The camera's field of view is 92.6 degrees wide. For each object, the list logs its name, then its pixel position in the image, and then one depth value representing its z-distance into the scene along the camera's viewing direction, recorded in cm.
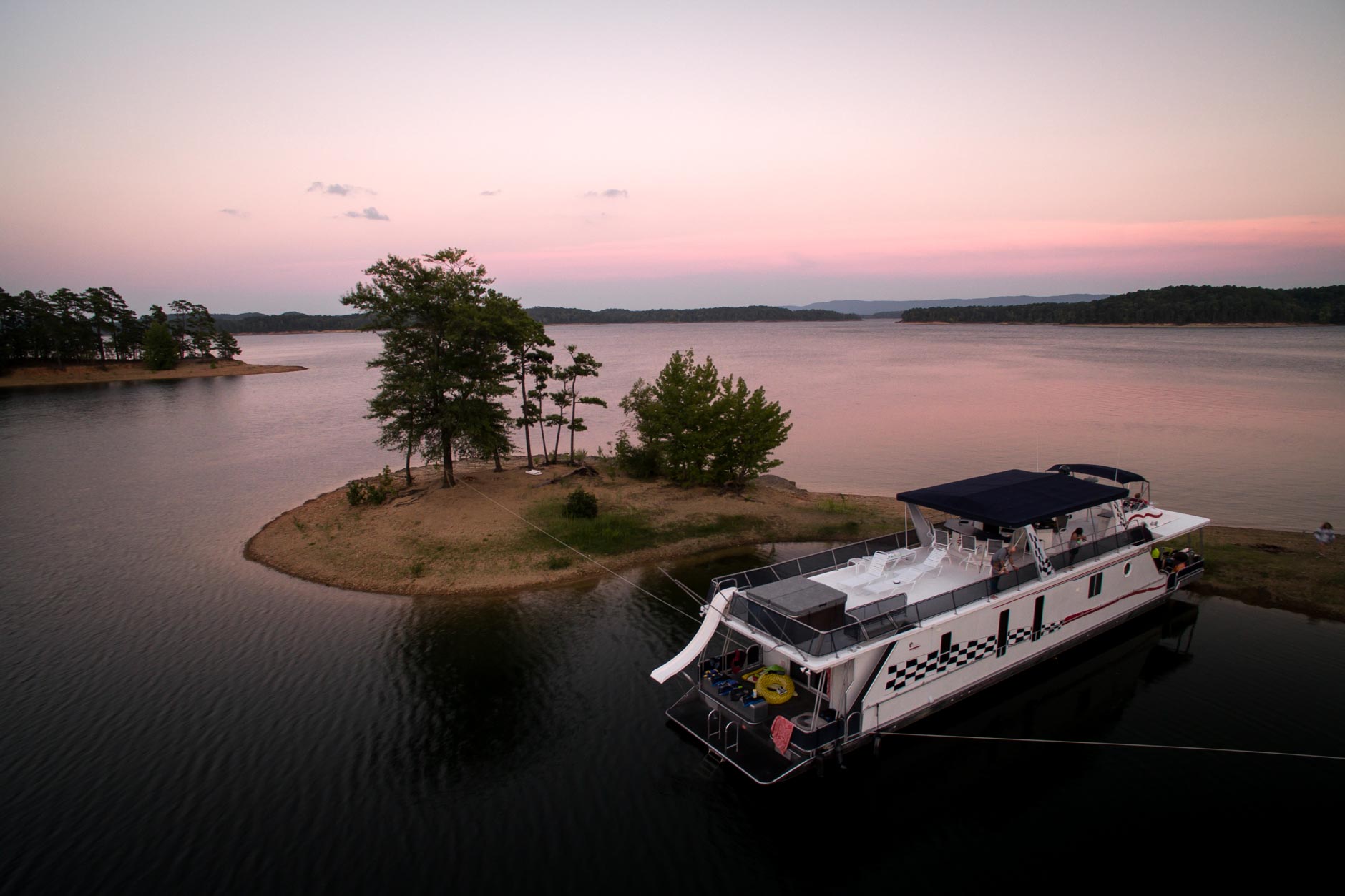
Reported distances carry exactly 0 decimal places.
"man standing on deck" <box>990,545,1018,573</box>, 1667
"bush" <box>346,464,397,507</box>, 3338
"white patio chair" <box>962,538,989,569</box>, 1720
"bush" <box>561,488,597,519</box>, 3031
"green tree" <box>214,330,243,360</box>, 13200
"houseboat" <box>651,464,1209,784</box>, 1404
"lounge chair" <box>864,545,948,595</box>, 1680
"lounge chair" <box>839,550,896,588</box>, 1723
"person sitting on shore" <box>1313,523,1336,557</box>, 2395
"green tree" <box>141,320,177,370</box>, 11388
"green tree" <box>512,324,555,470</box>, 3841
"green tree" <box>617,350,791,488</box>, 3431
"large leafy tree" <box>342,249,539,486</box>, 3259
